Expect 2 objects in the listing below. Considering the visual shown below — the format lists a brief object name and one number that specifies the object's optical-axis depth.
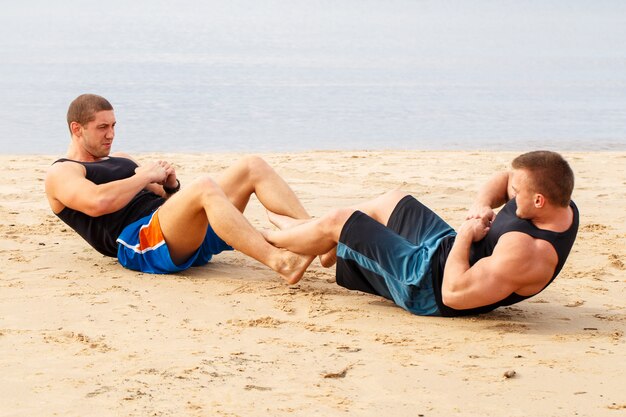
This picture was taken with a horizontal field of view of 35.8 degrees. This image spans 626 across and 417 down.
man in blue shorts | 6.28
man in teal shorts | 5.13
